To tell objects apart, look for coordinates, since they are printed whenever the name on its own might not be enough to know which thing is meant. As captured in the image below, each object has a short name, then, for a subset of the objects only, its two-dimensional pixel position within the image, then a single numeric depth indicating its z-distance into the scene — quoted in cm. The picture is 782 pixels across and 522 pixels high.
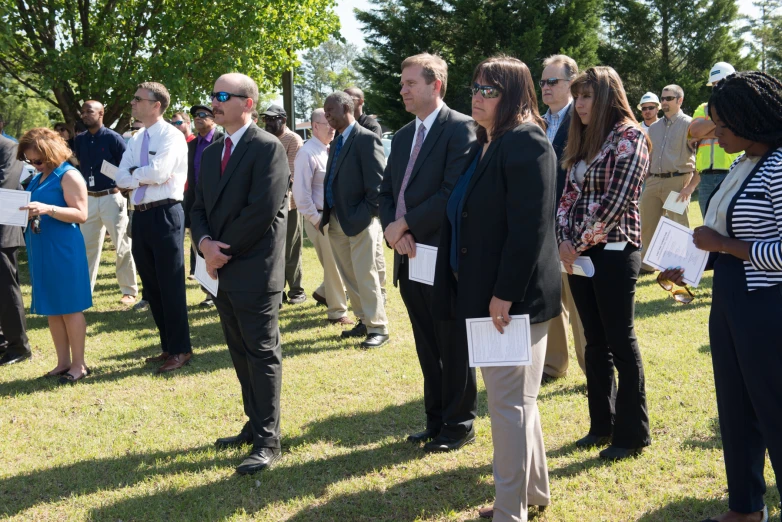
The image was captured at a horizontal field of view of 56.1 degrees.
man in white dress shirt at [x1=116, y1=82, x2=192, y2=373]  679
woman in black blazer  329
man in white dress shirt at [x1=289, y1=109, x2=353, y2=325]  809
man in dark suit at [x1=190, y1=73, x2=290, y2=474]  444
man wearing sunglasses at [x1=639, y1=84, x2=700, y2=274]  970
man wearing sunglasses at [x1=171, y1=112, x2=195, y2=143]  1130
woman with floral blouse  412
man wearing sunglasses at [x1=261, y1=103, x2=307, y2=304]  927
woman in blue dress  634
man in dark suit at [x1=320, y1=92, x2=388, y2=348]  686
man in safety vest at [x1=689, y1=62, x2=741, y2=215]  900
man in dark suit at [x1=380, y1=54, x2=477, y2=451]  468
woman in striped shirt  303
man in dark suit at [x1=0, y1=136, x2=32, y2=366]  708
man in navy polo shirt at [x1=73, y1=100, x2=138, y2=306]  941
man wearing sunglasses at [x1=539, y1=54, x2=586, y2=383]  523
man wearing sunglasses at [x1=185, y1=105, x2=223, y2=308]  904
